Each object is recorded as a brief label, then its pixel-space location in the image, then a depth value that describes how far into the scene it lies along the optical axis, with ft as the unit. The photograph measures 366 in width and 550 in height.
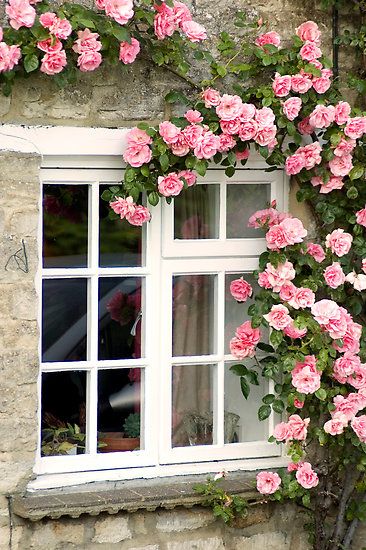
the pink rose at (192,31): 27.97
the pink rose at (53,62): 26.59
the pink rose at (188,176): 28.82
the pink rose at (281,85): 29.10
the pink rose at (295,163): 29.59
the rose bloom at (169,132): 28.20
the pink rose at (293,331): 29.31
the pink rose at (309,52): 29.22
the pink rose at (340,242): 29.78
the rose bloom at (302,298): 29.46
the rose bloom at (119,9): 27.14
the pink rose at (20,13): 26.14
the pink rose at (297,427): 29.84
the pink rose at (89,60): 26.93
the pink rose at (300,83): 29.22
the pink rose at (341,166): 29.78
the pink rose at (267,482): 29.65
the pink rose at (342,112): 29.35
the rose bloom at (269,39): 29.35
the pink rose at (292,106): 29.01
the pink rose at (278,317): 29.18
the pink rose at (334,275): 29.69
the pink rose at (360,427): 29.71
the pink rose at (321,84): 29.39
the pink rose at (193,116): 28.42
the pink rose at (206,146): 28.27
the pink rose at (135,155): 28.12
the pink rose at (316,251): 30.20
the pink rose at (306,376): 29.25
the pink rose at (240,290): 30.12
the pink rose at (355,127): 29.29
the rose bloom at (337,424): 29.76
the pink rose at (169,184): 28.44
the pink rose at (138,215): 28.46
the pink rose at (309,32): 29.44
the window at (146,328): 28.99
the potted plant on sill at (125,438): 29.80
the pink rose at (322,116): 29.20
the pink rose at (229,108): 28.54
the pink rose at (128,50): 27.69
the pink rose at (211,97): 28.65
